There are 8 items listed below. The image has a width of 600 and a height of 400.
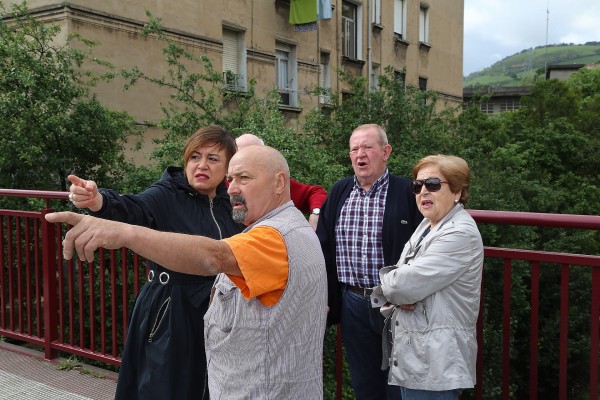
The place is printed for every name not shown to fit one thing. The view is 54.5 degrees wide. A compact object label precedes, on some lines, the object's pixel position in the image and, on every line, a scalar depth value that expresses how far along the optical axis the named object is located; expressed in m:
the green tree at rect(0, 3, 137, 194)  8.20
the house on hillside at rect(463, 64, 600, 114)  49.69
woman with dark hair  2.66
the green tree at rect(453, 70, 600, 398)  7.12
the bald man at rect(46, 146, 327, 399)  1.85
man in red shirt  3.39
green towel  18.25
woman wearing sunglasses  2.38
